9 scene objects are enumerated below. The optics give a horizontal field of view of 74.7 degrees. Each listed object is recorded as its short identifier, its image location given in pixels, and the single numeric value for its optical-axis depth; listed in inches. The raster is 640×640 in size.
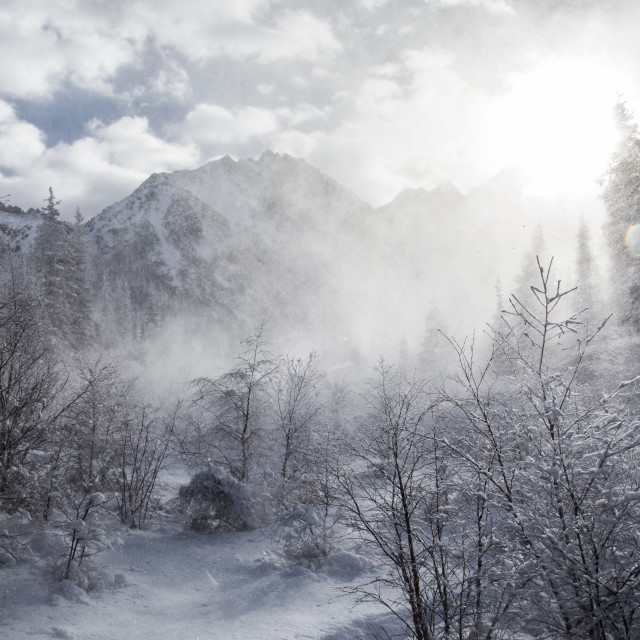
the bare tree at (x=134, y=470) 533.6
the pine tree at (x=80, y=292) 1363.2
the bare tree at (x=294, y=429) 633.6
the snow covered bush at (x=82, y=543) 345.1
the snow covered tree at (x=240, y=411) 617.6
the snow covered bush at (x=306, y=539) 475.8
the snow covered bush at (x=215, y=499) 536.4
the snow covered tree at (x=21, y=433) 342.0
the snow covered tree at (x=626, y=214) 870.4
